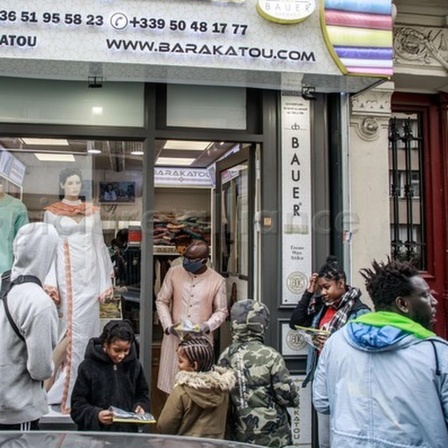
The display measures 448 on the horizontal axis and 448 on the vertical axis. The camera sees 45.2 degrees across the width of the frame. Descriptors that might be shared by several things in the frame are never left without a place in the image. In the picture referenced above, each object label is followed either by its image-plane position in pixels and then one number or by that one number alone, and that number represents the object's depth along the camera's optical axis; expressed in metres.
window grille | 5.62
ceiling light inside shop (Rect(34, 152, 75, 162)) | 5.15
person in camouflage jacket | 3.17
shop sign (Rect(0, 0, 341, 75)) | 4.13
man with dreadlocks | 2.04
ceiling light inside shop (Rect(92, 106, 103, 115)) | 4.80
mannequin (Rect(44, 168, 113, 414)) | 4.92
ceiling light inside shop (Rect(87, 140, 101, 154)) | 5.01
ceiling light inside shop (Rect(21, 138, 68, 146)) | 4.92
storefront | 4.23
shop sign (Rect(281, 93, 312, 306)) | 4.84
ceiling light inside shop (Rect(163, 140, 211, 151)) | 5.49
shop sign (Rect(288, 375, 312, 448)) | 4.72
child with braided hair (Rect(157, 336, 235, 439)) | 2.95
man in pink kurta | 5.03
